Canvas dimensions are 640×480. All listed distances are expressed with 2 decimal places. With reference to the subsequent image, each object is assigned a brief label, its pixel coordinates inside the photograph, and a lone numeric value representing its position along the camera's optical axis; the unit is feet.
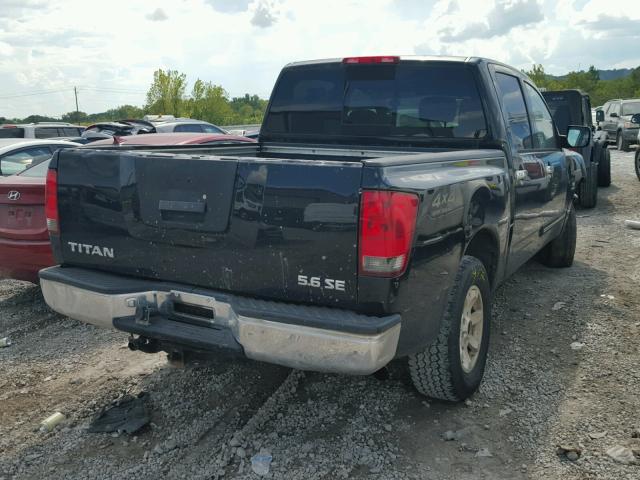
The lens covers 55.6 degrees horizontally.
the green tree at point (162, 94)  211.20
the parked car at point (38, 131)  55.98
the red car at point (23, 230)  17.33
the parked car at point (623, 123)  67.15
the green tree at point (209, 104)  226.38
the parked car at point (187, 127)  47.93
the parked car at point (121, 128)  46.86
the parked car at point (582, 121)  34.35
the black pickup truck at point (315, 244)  8.79
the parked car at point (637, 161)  41.46
